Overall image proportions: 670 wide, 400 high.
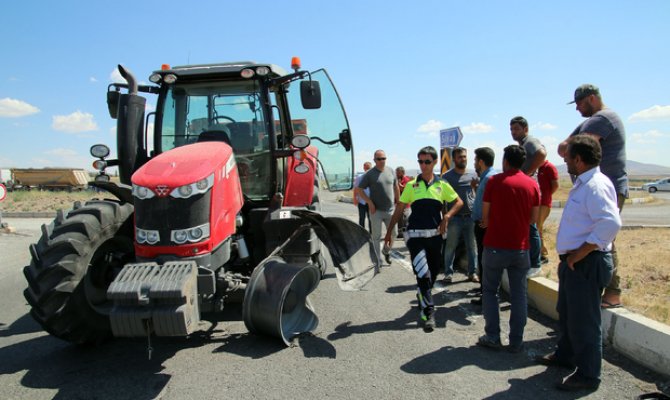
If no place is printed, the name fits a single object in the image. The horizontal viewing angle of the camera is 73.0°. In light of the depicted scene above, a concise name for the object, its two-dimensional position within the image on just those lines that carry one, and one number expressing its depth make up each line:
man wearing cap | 4.30
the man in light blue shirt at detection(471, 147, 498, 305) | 5.50
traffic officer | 4.95
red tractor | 3.66
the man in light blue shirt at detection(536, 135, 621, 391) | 3.34
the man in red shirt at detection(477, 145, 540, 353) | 4.14
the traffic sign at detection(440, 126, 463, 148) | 9.00
